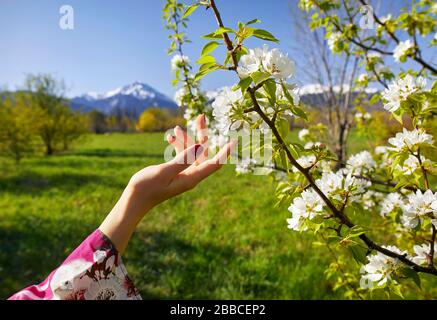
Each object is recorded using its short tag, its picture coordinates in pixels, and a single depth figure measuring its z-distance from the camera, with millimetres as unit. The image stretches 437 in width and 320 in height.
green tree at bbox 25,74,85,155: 15508
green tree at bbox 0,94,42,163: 9820
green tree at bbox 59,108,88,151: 16047
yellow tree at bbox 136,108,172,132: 41250
